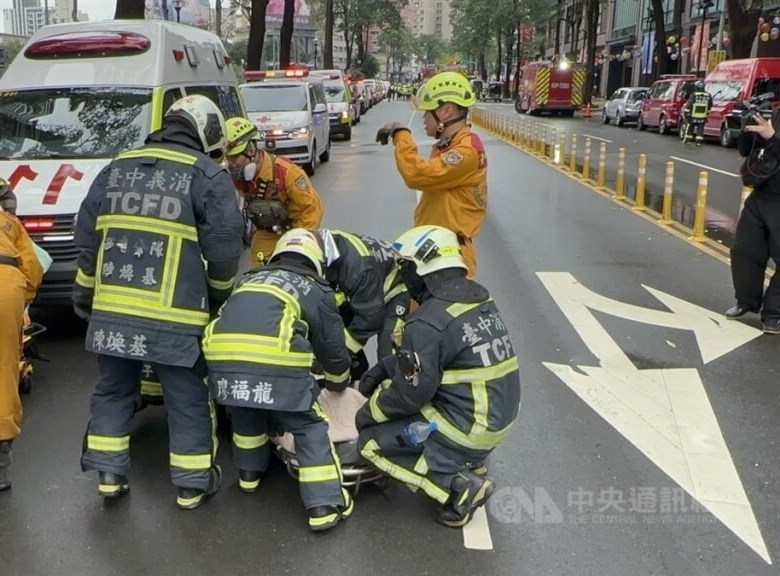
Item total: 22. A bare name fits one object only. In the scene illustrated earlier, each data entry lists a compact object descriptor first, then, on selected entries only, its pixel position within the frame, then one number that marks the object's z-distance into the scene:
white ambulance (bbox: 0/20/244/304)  6.71
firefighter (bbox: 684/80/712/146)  26.22
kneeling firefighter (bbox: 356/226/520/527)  3.70
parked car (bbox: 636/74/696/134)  29.84
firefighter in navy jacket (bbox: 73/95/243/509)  3.79
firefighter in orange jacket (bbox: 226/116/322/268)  5.41
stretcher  4.06
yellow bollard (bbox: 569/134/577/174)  18.41
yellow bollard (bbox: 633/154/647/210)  13.41
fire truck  45.12
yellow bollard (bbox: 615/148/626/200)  14.36
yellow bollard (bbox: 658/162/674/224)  11.87
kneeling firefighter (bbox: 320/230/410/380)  4.29
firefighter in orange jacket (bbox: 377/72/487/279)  4.83
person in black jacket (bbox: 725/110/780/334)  6.57
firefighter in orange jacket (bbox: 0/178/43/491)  4.08
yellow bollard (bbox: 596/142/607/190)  15.93
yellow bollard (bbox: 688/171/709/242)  10.61
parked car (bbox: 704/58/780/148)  24.92
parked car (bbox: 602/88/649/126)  35.16
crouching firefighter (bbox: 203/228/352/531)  3.66
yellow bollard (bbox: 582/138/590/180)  17.06
